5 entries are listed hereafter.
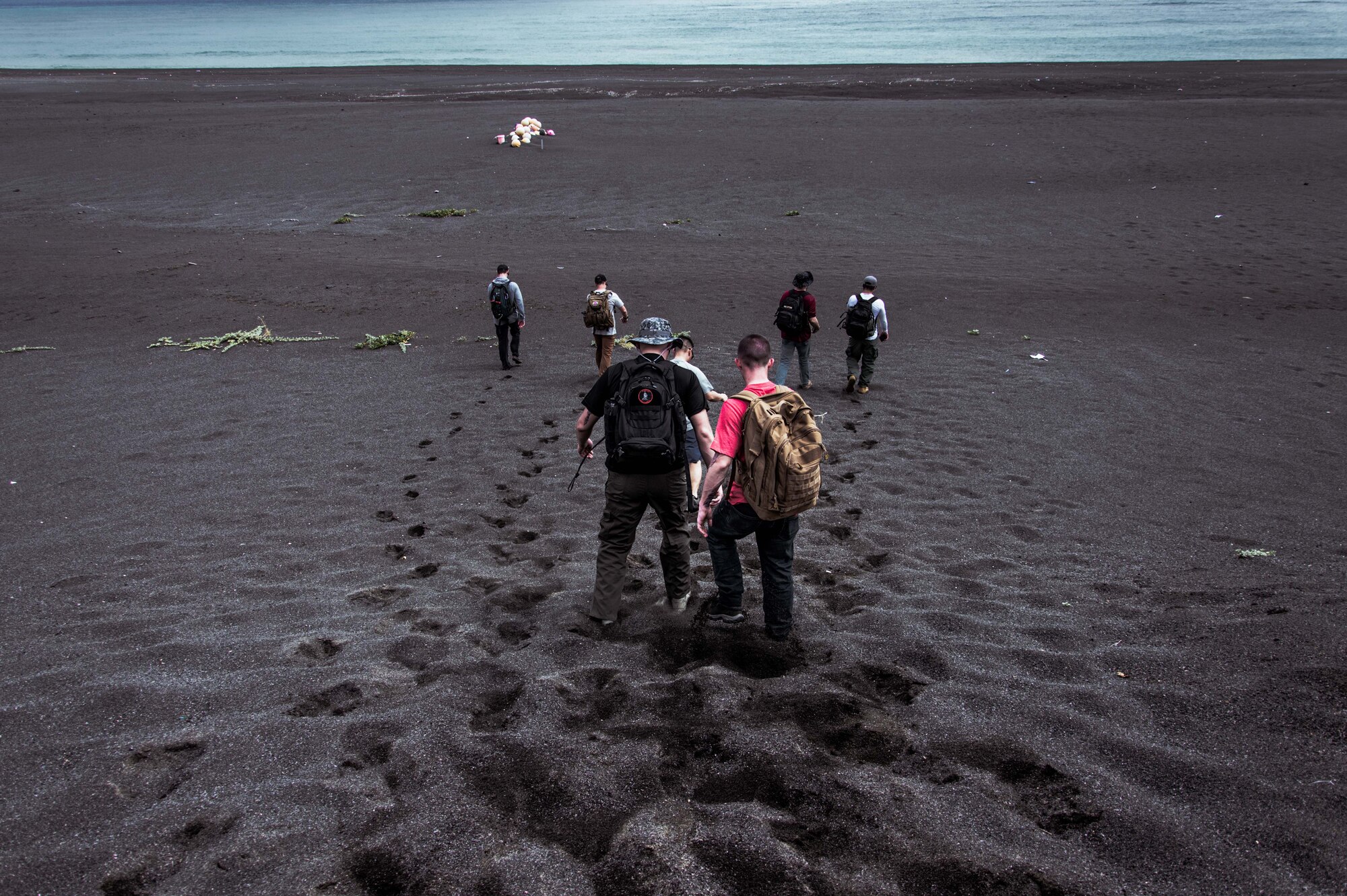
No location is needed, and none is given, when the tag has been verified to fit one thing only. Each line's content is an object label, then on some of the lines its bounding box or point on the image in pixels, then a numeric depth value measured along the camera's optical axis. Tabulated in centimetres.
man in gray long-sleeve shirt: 1197
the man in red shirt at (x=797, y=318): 1088
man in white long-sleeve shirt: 1116
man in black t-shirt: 535
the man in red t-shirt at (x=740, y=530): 503
